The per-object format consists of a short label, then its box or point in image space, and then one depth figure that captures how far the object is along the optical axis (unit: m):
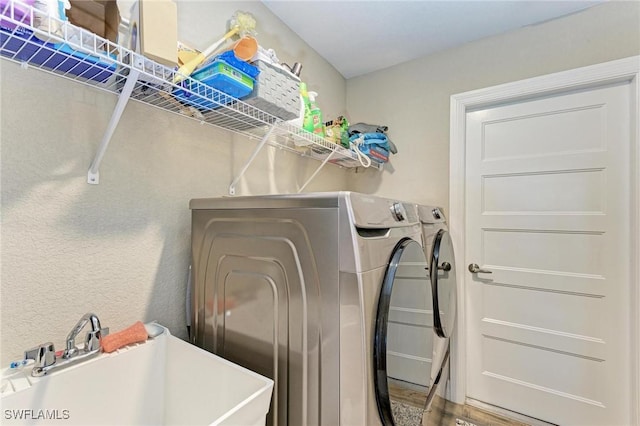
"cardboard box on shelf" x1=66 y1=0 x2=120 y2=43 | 0.87
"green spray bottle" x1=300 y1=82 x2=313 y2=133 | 1.70
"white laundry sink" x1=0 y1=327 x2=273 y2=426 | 0.79
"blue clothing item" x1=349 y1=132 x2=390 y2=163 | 2.27
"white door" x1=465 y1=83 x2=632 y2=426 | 1.88
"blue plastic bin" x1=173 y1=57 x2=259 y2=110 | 1.04
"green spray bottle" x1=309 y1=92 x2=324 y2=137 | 1.76
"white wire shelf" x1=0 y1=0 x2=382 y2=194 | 0.73
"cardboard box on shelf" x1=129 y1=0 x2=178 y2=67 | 0.86
